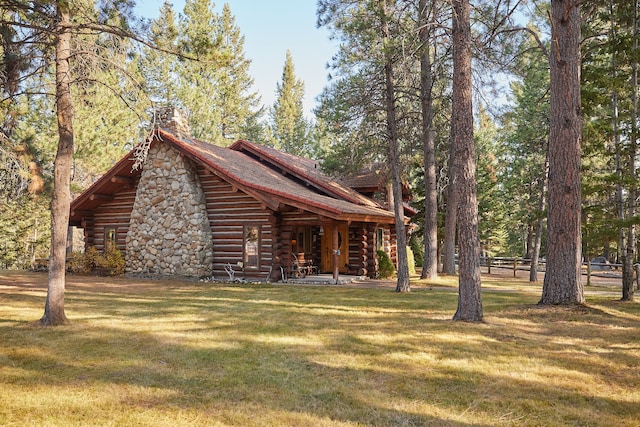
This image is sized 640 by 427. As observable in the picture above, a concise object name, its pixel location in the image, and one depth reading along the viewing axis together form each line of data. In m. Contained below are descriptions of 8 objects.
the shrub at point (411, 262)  22.77
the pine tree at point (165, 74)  33.97
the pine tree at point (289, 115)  50.31
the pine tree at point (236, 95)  43.47
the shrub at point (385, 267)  19.84
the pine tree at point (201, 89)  35.44
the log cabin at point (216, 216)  18.02
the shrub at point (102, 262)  20.54
